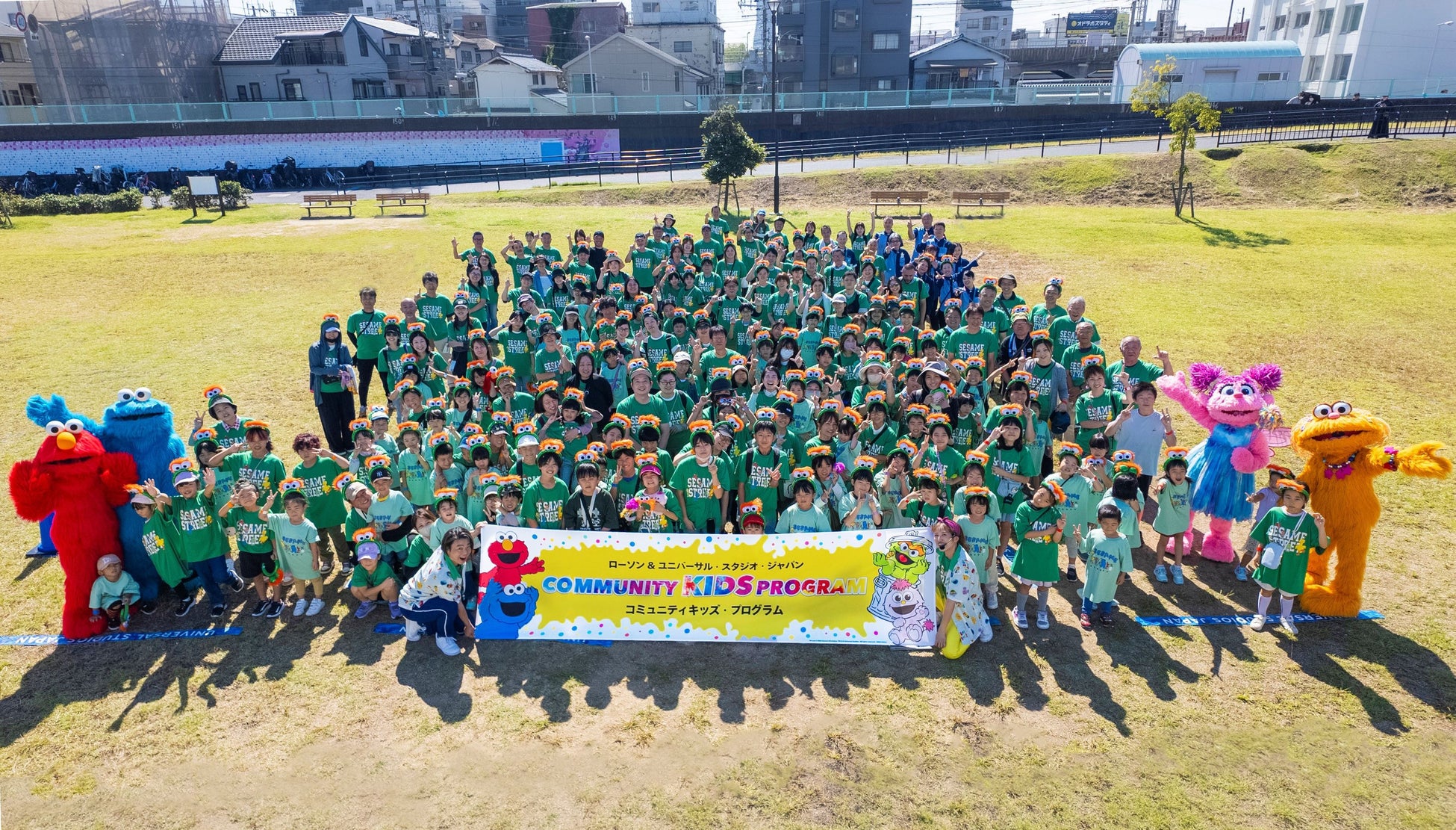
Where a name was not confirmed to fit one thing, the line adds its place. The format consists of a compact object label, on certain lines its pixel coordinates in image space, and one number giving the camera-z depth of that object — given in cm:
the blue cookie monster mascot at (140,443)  827
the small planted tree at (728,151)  3002
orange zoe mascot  753
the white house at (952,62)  6219
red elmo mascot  772
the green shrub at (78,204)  3288
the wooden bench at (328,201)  3265
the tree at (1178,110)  2591
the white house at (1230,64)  4762
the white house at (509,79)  5406
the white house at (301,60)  5325
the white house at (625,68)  5834
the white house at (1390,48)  4600
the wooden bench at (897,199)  3008
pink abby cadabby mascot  847
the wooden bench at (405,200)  3292
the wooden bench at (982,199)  2938
